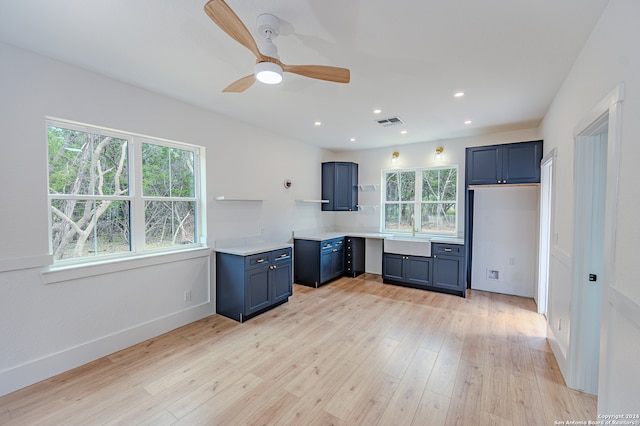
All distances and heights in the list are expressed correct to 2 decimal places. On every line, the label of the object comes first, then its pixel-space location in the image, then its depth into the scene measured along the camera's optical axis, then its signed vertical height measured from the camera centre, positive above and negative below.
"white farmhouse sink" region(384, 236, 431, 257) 4.62 -0.70
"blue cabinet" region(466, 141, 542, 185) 3.84 +0.66
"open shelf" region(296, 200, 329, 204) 5.29 +0.10
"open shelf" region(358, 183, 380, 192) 5.81 +0.43
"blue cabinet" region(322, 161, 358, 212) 5.68 +0.45
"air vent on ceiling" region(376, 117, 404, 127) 3.81 +1.24
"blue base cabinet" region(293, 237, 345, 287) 4.82 -1.01
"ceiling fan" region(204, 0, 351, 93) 1.45 +1.02
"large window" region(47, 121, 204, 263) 2.51 +0.12
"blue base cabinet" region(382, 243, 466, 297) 4.37 -1.09
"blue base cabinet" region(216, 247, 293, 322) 3.37 -1.03
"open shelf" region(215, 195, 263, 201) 3.65 +0.10
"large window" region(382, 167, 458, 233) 5.06 +0.13
